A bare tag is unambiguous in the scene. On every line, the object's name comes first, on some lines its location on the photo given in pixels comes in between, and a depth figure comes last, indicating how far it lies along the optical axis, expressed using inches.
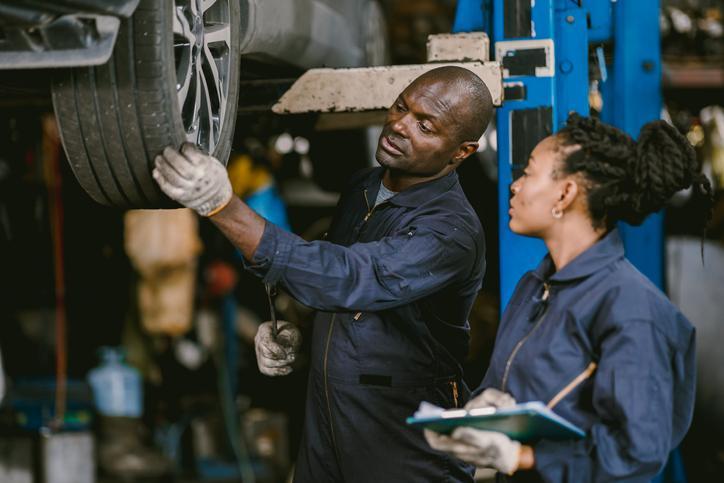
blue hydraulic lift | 125.9
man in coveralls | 104.3
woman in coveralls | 75.5
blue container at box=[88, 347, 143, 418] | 239.9
